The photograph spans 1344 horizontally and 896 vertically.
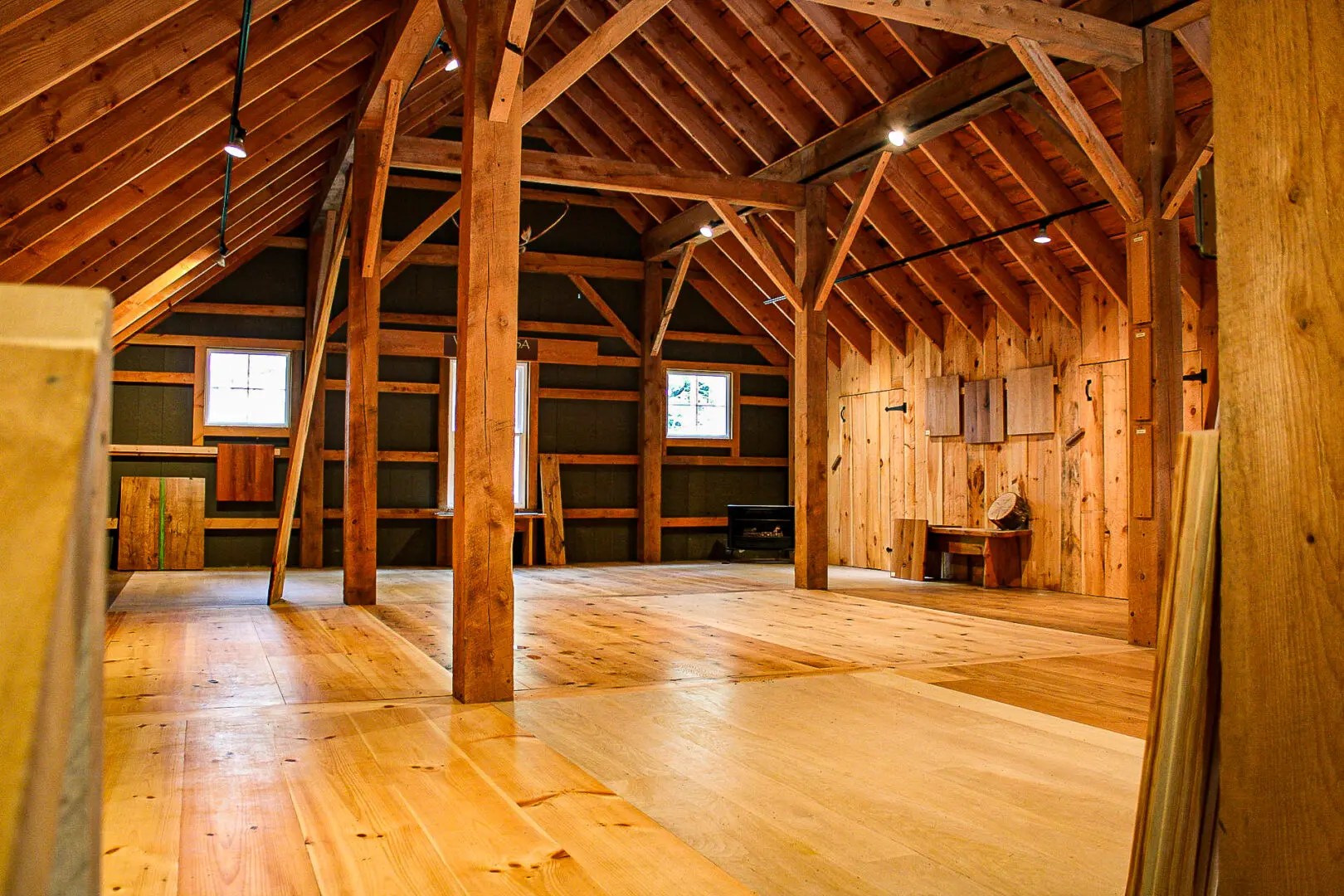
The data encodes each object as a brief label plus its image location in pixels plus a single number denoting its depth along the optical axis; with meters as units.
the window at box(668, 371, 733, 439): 12.33
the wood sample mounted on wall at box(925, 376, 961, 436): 10.23
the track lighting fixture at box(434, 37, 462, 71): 7.06
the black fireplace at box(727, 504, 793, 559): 11.64
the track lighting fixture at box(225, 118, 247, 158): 4.74
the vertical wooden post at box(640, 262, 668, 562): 11.80
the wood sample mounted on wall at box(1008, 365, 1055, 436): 9.25
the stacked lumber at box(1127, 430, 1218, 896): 1.12
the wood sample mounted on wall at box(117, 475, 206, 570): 9.88
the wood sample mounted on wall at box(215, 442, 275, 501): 10.21
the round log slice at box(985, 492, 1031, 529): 9.34
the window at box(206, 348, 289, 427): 10.38
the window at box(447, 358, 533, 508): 11.43
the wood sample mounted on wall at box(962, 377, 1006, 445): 9.82
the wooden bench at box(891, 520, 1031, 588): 9.30
